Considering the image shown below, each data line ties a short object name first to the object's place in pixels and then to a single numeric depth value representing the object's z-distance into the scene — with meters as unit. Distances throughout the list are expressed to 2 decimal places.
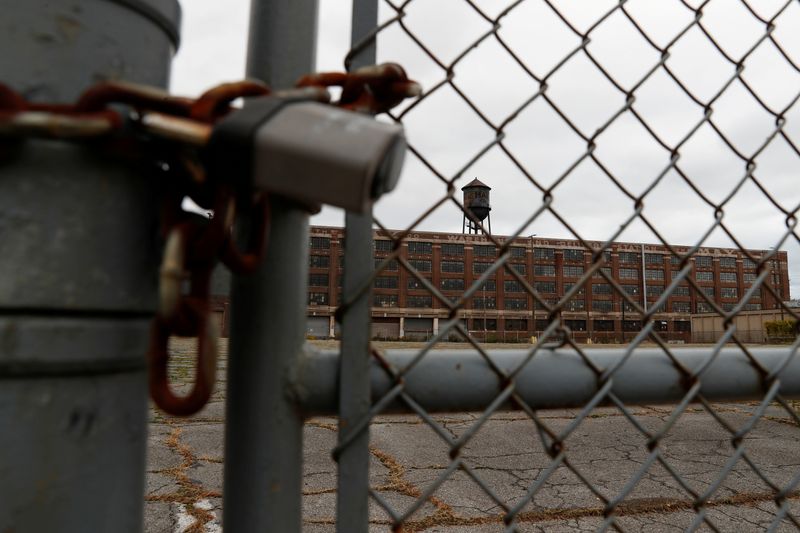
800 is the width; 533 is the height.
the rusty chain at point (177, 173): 0.47
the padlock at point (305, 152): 0.46
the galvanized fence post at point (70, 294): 0.48
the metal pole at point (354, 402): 0.65
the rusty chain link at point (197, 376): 0.51
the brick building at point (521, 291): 42.44
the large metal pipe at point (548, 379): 0.66
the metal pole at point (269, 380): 0.63
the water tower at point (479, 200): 25.86
